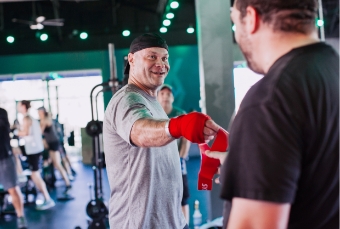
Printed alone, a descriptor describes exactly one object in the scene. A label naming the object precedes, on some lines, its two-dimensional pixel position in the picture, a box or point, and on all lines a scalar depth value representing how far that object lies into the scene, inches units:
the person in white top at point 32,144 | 247.1
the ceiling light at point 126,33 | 486.9
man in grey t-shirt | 70.4
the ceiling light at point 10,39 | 482.6
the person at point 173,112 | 177.1
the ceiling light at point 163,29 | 487.8
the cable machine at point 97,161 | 185.2
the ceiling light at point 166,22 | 470.0
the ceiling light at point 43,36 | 484.1
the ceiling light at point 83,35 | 488.1
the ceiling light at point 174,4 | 375.7
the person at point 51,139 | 290.2
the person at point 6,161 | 192.7
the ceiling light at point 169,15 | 439.2
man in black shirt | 35.0
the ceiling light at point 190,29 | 489.4
